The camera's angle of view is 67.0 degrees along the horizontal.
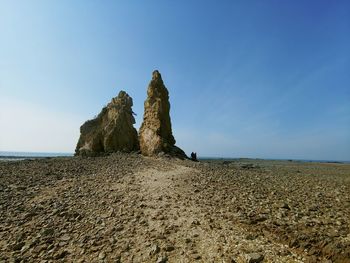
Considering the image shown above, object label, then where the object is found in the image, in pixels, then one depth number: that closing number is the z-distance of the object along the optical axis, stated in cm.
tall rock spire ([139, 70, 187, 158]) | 3681
